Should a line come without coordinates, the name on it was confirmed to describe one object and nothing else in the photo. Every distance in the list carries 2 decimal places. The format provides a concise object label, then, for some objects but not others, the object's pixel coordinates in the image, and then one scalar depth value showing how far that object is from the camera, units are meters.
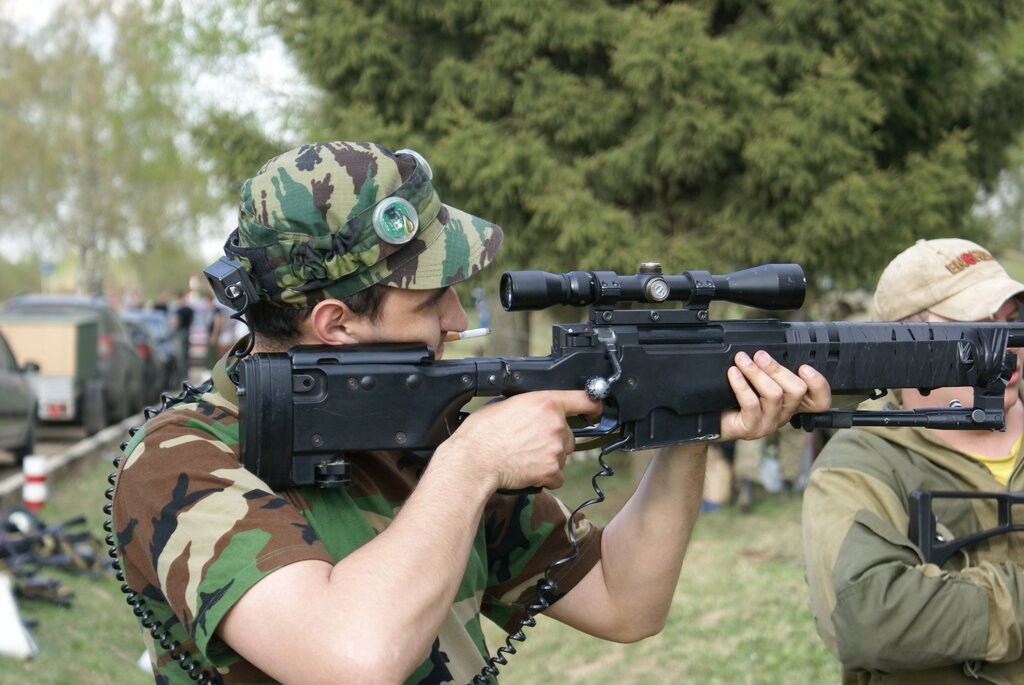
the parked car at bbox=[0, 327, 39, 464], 11.59
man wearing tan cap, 3.05
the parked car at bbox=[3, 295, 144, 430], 16.14
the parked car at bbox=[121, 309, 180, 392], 22.11
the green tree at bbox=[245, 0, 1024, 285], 9.22
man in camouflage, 1.86
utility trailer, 14.82
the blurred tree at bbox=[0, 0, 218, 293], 38.34
